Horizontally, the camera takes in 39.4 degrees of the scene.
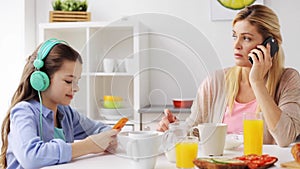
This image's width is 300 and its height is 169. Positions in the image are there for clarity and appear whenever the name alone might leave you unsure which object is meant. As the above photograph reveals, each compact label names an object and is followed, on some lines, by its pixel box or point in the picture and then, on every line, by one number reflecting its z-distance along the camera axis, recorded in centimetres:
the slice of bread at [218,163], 103
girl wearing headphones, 119
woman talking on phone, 159
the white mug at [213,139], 124
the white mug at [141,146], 100
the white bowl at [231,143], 137
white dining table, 114
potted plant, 304
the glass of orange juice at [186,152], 111
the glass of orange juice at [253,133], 129
